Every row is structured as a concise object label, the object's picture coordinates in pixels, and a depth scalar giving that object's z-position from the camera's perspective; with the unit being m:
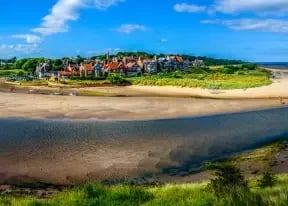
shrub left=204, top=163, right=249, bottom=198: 8.15
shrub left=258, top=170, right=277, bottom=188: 10.14
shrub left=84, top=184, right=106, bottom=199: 8.61
